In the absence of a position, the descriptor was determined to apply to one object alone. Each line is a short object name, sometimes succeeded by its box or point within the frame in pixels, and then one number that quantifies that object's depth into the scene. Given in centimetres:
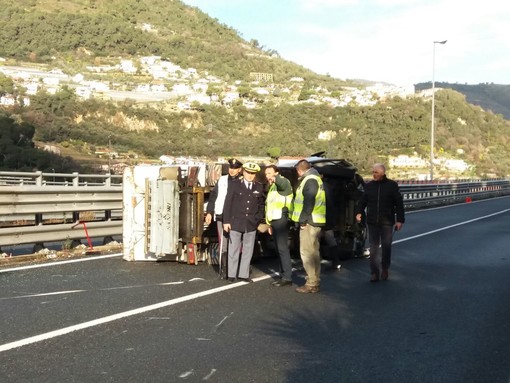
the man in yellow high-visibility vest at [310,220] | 880
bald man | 995
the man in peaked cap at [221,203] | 959
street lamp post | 4122
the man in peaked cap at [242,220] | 935
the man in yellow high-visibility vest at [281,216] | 923
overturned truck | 1036
